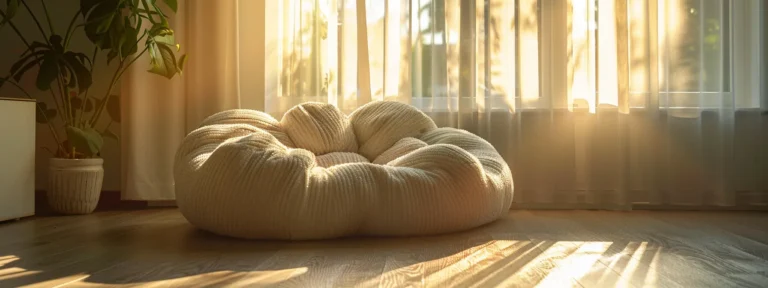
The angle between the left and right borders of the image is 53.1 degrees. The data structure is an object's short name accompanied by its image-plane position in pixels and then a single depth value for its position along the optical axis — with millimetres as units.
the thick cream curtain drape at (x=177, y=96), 2971
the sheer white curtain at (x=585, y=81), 2920
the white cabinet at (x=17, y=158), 2498
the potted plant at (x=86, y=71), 2688
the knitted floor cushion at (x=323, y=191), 1990
